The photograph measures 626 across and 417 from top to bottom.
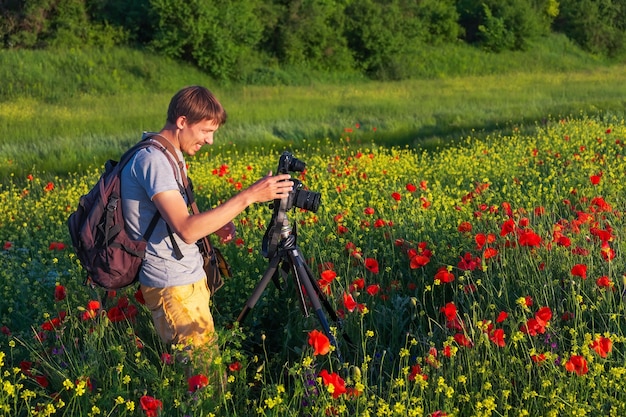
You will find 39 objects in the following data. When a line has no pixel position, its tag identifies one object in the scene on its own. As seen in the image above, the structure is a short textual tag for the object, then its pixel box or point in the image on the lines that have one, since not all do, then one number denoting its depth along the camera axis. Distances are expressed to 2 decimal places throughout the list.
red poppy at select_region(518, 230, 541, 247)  3.61
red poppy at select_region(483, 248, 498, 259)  3.70
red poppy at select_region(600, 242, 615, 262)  3.54
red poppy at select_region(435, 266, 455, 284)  3.56
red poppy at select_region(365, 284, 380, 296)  3.65
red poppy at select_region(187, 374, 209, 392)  2.91
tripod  3.51
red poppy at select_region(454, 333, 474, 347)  3.10
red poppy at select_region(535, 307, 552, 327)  3.03
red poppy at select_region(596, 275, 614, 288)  3.31
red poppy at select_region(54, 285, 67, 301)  3.71
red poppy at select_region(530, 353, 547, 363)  2.91
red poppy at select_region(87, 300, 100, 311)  3.47
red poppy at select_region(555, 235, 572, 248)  3.71
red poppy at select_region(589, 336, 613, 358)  2.89
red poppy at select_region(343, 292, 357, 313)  3.44
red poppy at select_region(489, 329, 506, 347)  2.98
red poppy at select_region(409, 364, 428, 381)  2.99
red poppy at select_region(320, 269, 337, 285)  3.53
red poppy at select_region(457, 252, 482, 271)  3.70
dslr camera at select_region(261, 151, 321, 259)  3.34
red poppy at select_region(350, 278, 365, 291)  3.79
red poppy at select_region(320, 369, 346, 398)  2.67
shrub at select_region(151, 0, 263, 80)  32.09
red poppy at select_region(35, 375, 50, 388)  3.50
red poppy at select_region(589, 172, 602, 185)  5.08
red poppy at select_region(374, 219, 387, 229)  4.73
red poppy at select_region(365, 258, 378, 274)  3.78
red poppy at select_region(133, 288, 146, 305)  3.78
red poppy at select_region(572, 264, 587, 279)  3.27
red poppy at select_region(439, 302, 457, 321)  3.13
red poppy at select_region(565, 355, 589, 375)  2.81
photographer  3.17
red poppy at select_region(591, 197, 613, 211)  4.34
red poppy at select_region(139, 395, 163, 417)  2.85
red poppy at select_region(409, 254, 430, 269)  3.82
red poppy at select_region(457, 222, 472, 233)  4.24
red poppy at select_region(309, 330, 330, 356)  2.87
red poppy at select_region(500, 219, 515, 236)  3.80
